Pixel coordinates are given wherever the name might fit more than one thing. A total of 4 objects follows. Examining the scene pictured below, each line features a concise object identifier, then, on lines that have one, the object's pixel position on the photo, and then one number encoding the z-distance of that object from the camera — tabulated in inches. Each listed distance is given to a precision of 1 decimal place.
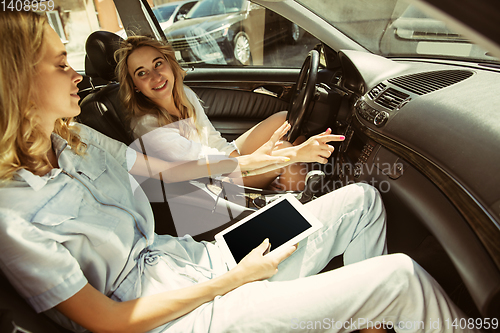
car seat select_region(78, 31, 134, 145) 54.3
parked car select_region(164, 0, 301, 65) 96.9
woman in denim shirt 26.6
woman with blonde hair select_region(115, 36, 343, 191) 52.6
